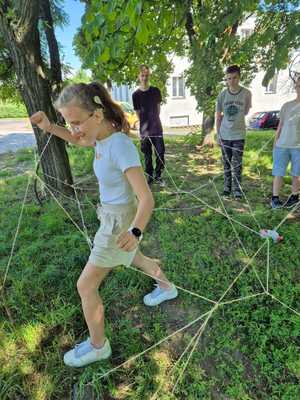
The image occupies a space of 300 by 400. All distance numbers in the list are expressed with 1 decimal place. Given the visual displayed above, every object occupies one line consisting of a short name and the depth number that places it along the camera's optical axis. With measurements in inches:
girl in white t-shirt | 46.8
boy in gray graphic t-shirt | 125.6
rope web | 60.4
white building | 698.2
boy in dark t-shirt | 142.1
